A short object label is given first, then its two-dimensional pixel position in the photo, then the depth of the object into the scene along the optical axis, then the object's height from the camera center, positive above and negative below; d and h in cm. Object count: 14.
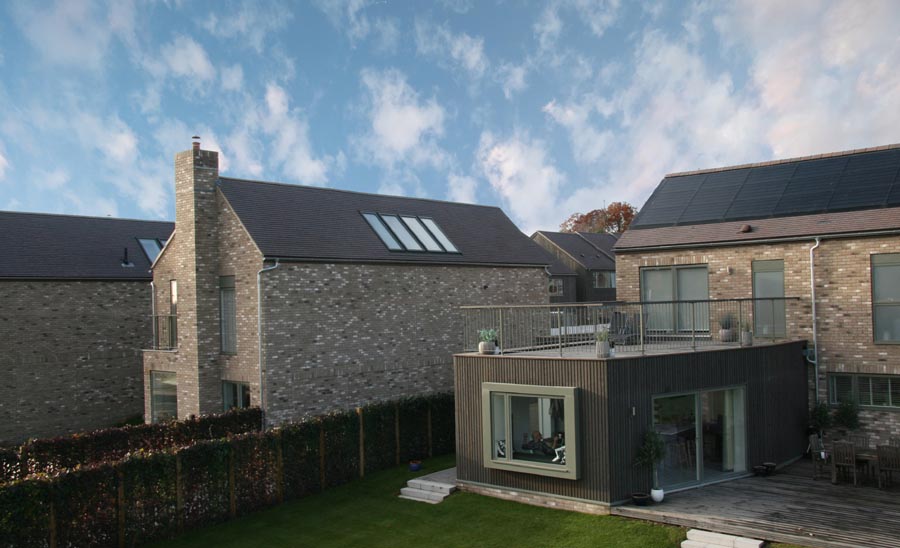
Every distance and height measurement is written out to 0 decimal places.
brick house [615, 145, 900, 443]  1555 +47
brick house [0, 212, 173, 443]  2255 -133
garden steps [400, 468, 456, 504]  1434 -433
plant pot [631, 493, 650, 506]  1218 -386
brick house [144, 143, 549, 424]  1770 -55
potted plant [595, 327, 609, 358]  1240 -122
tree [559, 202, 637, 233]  6319 +534
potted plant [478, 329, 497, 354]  1413 -125
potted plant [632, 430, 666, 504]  1242 -311
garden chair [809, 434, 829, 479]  1402 -366
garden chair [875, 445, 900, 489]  1301 -351
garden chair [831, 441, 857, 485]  1342 -353
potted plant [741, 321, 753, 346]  1452 -130
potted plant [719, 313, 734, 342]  1540 -119
